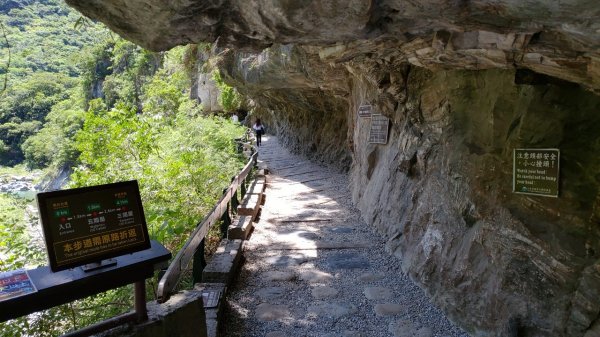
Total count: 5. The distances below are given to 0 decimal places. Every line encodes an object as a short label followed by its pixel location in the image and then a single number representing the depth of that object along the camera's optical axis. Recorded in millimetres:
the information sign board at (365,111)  8084
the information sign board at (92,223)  2312
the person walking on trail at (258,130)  20484
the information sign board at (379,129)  7242
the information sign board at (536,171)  3230
